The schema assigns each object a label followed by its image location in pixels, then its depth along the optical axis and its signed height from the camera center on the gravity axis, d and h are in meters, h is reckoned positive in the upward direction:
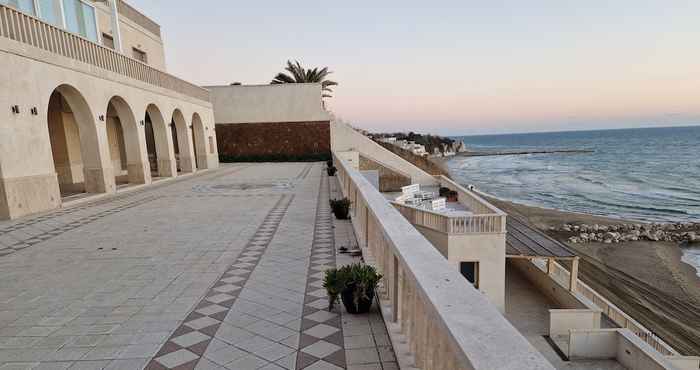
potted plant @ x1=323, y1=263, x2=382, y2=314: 3.70 -1.48
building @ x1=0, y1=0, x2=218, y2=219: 9.29 +1.64
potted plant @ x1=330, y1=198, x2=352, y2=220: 8.38 -1.58
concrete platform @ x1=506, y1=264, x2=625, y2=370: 8.09 -5.22
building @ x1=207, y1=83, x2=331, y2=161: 30.52 +1.85
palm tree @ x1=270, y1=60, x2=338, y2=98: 35.91 +6.28
